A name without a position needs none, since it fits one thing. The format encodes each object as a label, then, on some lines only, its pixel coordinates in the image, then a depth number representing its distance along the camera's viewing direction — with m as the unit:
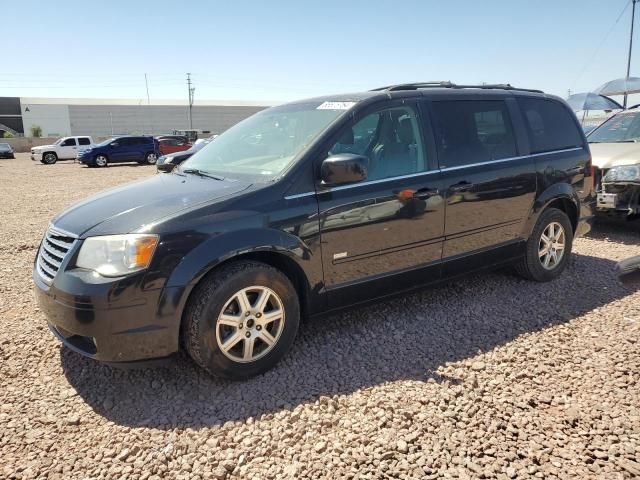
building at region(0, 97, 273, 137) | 72.00
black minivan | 2.81
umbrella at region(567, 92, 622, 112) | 18.11
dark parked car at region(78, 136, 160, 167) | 26.46
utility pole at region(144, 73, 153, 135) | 74.38
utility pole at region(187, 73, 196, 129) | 72.99
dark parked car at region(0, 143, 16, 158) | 38.47
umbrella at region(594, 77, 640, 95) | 19.02
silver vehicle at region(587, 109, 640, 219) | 6.44
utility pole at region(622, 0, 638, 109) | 27.95
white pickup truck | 31.22
